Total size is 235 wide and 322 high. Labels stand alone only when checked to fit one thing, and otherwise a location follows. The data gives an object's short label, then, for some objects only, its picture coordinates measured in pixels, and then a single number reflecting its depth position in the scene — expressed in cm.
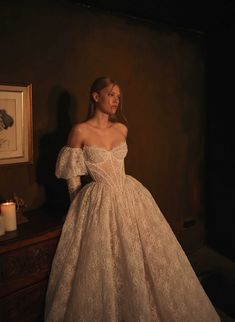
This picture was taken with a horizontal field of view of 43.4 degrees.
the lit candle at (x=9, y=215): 144
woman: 139
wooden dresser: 135
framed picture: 166
